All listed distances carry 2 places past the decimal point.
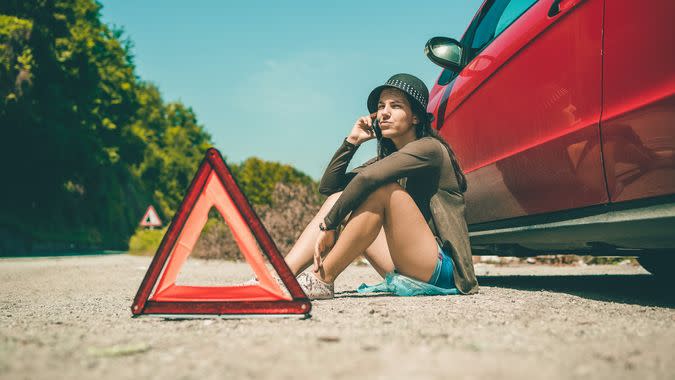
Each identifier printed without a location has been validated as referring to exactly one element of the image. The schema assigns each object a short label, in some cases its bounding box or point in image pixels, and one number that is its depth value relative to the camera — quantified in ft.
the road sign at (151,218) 63.01
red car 7.13
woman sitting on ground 9.80
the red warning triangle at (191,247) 7.67
